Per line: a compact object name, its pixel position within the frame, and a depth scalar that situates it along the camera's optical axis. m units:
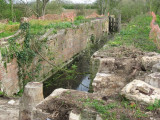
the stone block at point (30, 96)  3.39
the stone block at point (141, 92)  2.48
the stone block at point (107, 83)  3.54
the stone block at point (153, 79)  2.86
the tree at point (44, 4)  13.97
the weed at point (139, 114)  2.22
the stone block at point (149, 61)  3.79
